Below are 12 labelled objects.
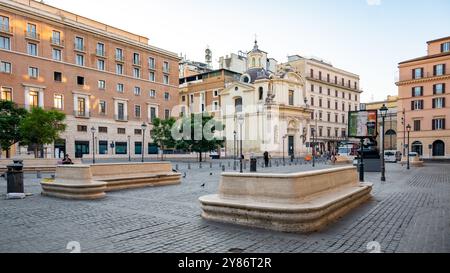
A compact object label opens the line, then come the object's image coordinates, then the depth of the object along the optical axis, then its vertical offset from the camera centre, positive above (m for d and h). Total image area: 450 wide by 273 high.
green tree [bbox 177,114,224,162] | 45.44 +0.35
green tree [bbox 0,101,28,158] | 29.39 +1.61
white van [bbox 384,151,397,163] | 42.26 -2.56
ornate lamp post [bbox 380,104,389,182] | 17.51 +1.33
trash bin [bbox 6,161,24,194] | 10.94 -1.33
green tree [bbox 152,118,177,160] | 48.03 +0.90
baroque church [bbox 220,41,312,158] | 61.88 +5.50
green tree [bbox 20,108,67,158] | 28.36 +1.14
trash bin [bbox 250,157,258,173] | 25.48 -2.08
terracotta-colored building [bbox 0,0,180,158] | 43.56 +10.23
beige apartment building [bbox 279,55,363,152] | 74.44 +10.61
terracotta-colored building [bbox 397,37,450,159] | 51.19 +6.02
